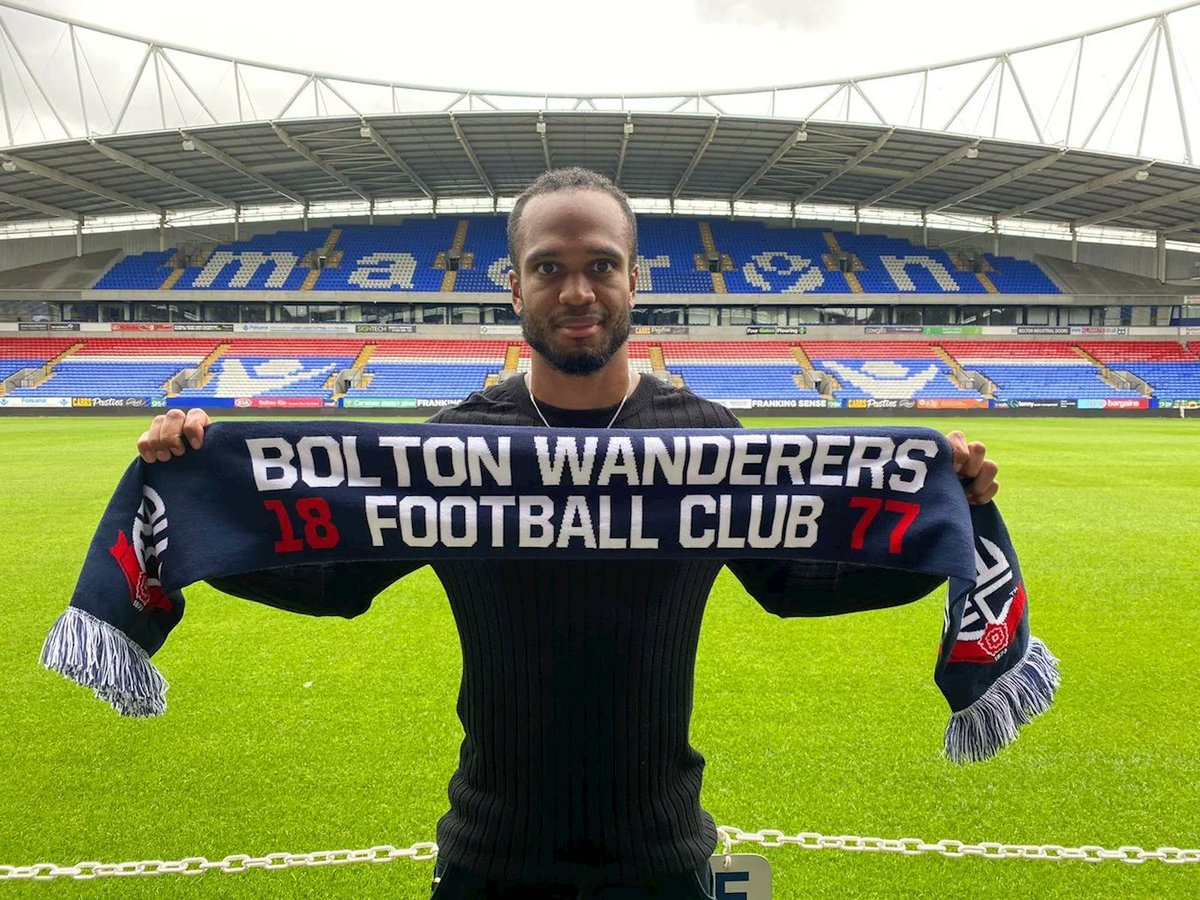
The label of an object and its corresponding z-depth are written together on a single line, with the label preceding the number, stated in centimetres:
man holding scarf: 150
